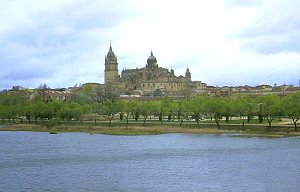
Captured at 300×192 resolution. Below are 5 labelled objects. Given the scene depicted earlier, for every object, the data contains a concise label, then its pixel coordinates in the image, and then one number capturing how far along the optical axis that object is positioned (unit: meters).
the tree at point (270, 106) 85.38
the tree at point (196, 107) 96.65
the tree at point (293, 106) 80.62
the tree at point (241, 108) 93.50
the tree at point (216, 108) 91.94
